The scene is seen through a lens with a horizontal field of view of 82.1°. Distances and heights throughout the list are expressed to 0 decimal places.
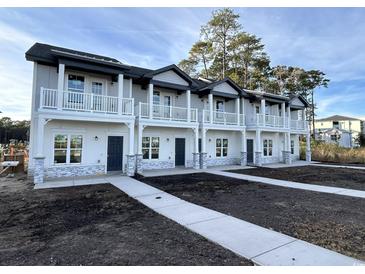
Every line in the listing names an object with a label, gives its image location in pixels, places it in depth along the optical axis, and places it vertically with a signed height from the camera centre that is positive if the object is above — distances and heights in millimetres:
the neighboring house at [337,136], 39438 +2529
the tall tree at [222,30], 28000 +16236
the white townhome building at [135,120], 11242 +1791
